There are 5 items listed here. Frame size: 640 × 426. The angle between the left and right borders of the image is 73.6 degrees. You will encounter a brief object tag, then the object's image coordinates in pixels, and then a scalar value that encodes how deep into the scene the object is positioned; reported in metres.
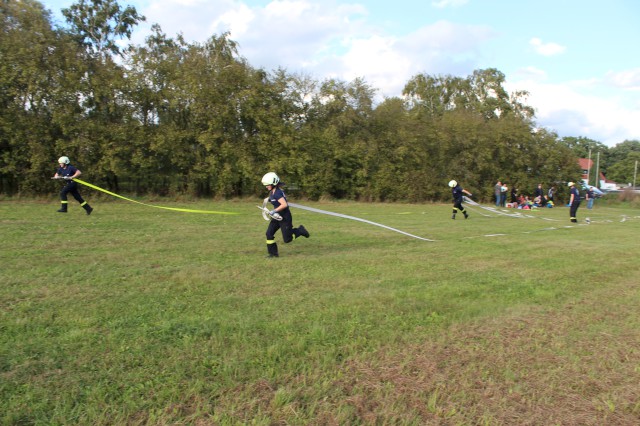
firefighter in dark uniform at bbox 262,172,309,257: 8.38
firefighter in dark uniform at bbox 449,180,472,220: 17.97
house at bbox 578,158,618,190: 92.79
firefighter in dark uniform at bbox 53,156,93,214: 13.34
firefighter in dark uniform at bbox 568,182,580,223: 17.73
